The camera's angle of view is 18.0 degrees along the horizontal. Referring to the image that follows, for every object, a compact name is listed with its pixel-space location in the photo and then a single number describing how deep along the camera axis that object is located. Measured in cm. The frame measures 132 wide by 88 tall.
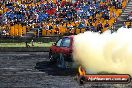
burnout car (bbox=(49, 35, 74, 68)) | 1916
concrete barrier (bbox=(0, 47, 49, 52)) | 3075
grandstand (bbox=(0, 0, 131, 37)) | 3581
